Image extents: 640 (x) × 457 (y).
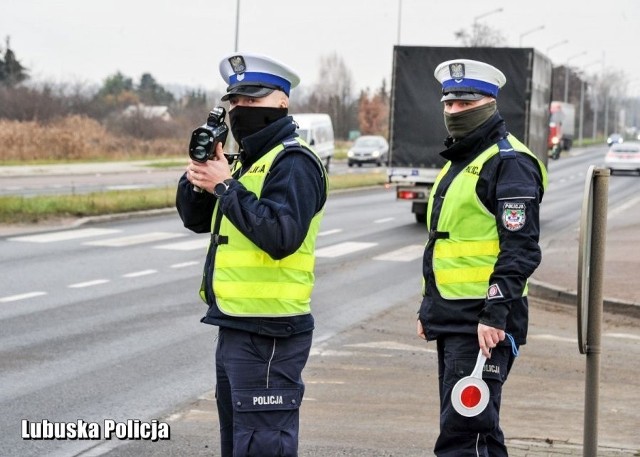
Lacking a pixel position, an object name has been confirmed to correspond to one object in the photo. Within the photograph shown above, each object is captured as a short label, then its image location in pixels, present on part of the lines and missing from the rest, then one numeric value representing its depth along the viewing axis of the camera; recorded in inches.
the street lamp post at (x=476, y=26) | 2610.7
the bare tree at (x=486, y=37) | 3398.1
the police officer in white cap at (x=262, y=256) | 182.5
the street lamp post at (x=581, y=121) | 4180.6
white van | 1921.8
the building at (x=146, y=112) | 2925.7
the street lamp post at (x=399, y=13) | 2335.1
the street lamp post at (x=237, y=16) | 1467.9
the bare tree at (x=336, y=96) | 3964.1
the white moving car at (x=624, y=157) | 2217.0
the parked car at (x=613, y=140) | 3735.2
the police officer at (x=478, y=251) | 196.5
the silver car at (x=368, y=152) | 2416.3
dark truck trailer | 942.4
